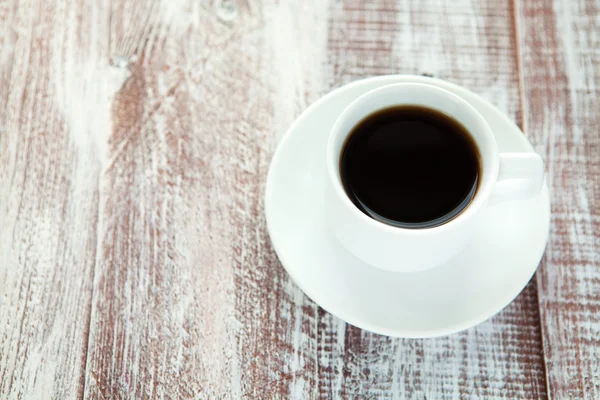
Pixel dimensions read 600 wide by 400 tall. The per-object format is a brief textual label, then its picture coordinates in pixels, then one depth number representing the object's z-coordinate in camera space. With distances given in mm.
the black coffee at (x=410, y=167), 588
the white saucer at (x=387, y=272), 600
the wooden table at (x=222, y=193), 684
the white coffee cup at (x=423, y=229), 530
